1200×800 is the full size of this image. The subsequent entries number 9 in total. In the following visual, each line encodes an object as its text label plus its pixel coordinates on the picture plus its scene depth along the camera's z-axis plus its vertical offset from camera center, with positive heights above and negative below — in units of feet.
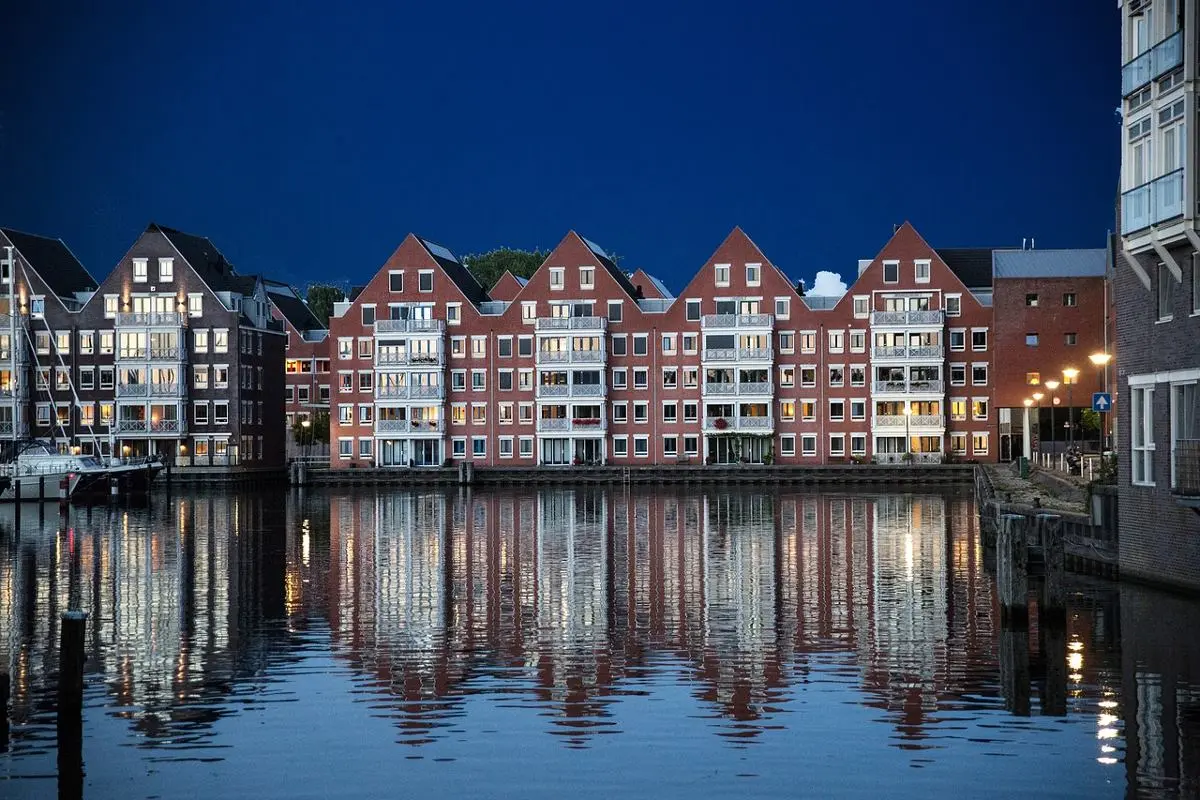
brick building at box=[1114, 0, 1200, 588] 110.01 +12.41
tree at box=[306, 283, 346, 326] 603.39 +63.40
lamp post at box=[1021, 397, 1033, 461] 323.88 +1.77
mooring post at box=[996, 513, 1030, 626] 108.27 -8.73
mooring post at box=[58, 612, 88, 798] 76.33 -11.09
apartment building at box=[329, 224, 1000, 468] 399.03 +23.93
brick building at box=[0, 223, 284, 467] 421.59 +27.89
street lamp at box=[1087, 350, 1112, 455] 222.46 +13.45
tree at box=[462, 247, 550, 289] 565.53 +72.14
